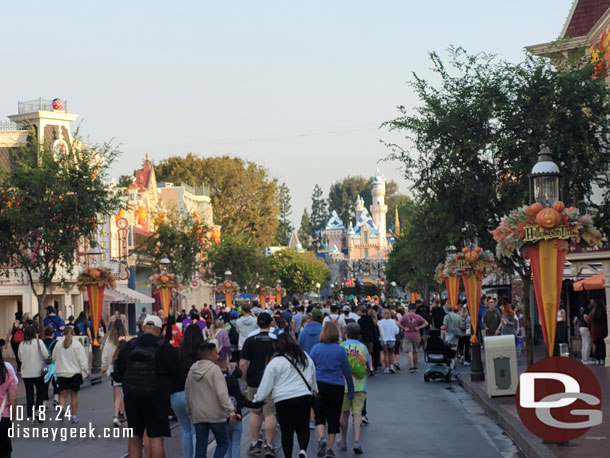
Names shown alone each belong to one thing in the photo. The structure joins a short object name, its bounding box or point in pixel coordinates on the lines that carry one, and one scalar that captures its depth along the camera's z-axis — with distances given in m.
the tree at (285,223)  138.00
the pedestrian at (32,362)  16.77
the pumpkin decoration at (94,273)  29.94
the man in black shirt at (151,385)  10.54
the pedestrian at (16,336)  28.31
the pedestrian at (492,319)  25.59
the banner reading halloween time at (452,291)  36.25
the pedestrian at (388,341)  26.94
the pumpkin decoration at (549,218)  12.92
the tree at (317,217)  184.75
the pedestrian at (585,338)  26.52
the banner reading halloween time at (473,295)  22.41
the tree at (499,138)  23.09
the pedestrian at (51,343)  18.20
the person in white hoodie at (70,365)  16.69
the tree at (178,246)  59.16
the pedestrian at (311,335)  17.14
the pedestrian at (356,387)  13.02
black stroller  23.14
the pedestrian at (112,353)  15.60
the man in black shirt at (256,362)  13.08
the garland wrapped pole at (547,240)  12.87
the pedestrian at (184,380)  10.41
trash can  17.39
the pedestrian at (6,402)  9.80
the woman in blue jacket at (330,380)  12.06
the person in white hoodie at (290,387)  10.67
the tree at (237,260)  74.25
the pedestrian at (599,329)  25.78
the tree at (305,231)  183.25
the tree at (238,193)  86.56
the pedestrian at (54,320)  28.08
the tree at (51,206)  29.20
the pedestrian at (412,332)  27.16
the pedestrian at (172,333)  20.34
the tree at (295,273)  117.44
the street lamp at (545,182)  13.75
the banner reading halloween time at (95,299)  30.62
